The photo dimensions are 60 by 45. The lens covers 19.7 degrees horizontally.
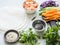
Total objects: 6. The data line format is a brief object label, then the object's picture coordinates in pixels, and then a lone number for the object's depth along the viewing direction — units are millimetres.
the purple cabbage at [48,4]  1496
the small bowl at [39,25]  1317
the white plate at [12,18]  1398
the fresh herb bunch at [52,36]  1218
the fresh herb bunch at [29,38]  1254
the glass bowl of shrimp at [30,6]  1430
